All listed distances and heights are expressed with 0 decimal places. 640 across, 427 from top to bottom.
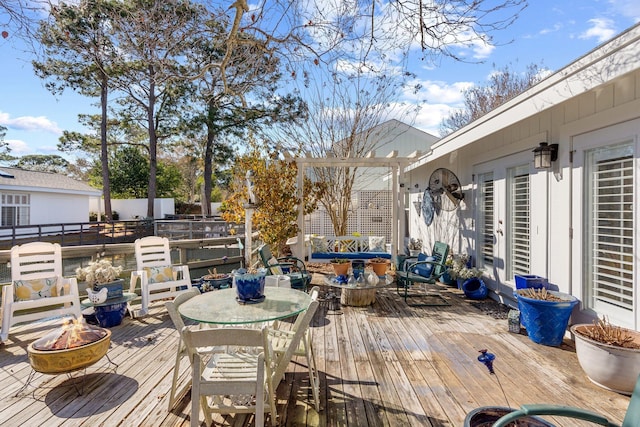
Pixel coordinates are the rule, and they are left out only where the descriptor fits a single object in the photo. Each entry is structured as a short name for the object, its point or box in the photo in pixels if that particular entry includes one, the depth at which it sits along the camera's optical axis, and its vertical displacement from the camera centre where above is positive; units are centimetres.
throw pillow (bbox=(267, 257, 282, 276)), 531 -93
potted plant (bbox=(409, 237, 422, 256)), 860 -93
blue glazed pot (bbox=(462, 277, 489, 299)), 533 -127
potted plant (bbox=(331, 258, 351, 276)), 645 -108
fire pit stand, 251 -107
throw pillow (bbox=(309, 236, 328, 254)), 817 -86
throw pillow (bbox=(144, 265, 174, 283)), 459 -89
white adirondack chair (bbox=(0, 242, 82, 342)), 356 -86
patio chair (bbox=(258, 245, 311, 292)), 518 -97
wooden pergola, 688 +88
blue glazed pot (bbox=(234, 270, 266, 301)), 262 -60
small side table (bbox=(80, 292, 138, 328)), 405 -122
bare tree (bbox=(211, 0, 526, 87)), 320 +198
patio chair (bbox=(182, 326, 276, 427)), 187 -103
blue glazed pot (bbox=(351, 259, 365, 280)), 498 -87
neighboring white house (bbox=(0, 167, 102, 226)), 1319 +48
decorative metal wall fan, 645 +39
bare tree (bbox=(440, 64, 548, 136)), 1295 +490
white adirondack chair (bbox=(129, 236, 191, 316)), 452 -86
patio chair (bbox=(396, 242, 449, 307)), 517 -105
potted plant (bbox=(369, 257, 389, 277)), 669 -115
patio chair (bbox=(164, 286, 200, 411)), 222 -77
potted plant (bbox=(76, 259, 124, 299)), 412 -84
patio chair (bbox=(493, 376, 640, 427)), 134 -83
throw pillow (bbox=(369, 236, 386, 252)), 830 -84
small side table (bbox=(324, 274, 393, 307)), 486 -124
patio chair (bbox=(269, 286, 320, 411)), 225 -104
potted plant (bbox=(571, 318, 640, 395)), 249 -112
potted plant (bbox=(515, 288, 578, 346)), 333 -105
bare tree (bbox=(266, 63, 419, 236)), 903 +239
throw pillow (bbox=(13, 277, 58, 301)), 365 -88
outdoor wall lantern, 388 +63
